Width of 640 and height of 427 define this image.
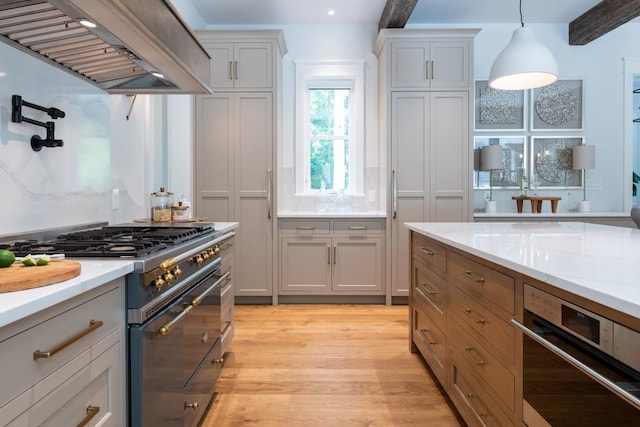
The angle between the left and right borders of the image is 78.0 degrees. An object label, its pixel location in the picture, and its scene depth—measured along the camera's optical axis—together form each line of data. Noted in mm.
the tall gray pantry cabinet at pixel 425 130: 3922
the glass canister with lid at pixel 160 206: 2543
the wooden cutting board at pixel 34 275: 801
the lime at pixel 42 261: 948
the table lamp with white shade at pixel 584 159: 4367
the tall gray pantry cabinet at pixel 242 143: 3857
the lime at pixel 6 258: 917
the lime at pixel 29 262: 934
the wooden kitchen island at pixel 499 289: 975
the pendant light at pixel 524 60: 2182
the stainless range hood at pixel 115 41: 1244
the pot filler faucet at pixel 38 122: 1551
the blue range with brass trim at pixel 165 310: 1197
